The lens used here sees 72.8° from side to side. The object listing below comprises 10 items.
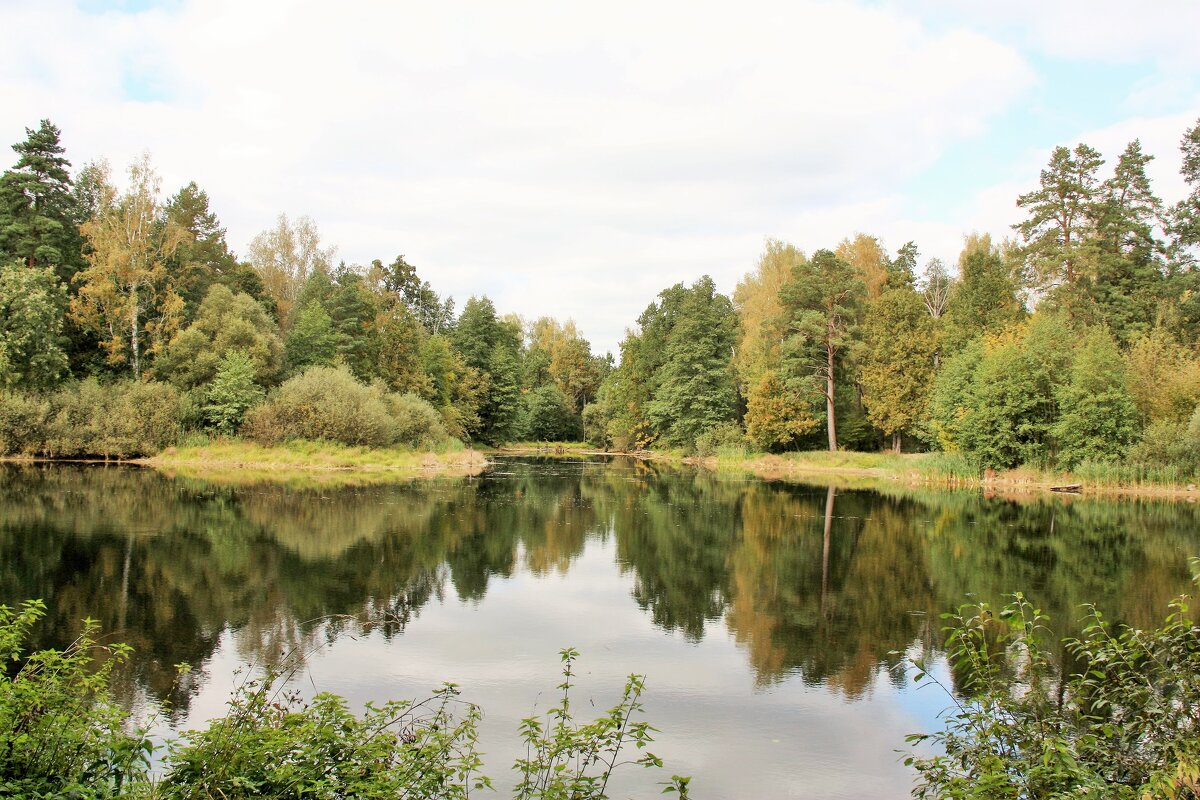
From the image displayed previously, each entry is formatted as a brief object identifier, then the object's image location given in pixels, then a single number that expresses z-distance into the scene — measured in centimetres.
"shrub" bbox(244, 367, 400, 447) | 4188
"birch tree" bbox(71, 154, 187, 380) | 4178
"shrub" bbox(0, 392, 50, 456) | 3800
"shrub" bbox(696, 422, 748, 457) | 5372
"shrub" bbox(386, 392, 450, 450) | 4747
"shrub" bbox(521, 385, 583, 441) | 8125
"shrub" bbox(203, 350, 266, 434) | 4150
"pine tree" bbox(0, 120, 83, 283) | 4116
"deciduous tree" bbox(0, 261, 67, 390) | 3703
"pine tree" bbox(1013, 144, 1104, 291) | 4231
